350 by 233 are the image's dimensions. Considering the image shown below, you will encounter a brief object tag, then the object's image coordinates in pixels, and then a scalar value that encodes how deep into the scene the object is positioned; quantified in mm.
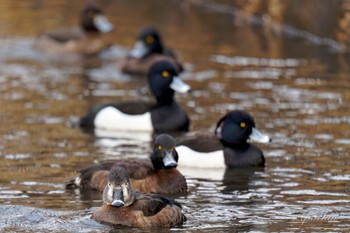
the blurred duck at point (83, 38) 23562
